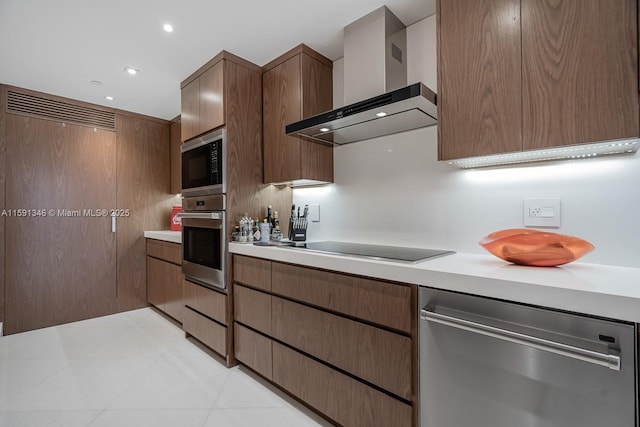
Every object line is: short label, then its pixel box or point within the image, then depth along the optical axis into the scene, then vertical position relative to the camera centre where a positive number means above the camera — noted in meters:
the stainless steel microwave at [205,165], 2.15 +0.39
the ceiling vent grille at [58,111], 2.70 +1.06
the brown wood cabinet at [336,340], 1.21 -0.64
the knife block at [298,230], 2.20 -0.13
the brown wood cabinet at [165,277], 2.84 -0.66
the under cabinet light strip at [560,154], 1.09 +0.24
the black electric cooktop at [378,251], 1.34 -0.21
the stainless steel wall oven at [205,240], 2.15 -0.21
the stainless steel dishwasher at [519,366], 0.81 -0.50
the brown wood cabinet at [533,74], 1.00 +0.53
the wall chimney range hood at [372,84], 1.57 +0.78
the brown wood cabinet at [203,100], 2.19 +0.93
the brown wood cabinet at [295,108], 2.08 +0.78
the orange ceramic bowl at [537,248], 1.10 -0.15
